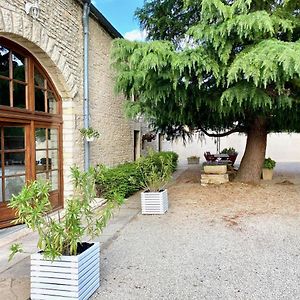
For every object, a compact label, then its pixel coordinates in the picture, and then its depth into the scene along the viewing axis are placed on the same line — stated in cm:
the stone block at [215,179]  1019
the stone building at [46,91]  588
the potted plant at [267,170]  1143
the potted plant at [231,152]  1632
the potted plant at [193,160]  2069
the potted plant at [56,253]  288
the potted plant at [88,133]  803
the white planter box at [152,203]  681
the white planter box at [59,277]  296
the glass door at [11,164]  586
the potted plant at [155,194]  682
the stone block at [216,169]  1036
